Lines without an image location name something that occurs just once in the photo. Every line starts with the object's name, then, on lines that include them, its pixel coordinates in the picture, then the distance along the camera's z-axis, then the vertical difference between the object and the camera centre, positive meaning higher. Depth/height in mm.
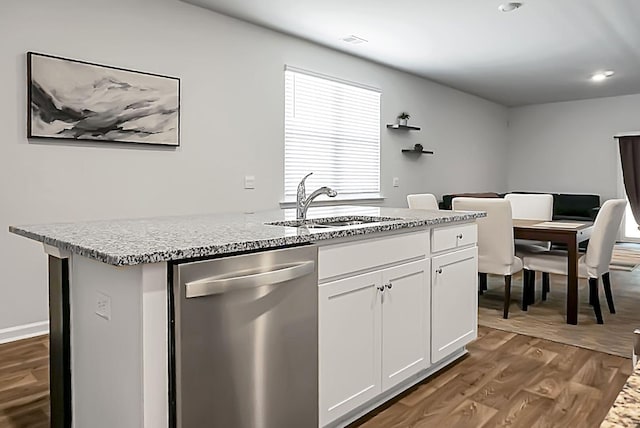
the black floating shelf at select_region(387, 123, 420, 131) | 6077 +886
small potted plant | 6207 +1009
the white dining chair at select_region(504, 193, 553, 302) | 4462 -133
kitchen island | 1347 -400
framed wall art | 3094 +641
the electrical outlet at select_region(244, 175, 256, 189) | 4362 +118
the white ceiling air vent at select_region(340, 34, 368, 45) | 4732 +1567
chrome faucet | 2414 -26
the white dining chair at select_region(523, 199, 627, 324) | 3584 -476
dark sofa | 7586 -138
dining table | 3582 -317
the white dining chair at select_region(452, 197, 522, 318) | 3670 -333
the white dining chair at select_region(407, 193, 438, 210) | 4328 -57
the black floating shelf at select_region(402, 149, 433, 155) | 6350 +601
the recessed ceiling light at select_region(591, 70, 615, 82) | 6293 +1645
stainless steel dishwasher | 1385 -472
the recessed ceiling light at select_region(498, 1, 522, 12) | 3803 +1534
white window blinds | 4828 +669
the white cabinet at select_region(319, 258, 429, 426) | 1915 -616
